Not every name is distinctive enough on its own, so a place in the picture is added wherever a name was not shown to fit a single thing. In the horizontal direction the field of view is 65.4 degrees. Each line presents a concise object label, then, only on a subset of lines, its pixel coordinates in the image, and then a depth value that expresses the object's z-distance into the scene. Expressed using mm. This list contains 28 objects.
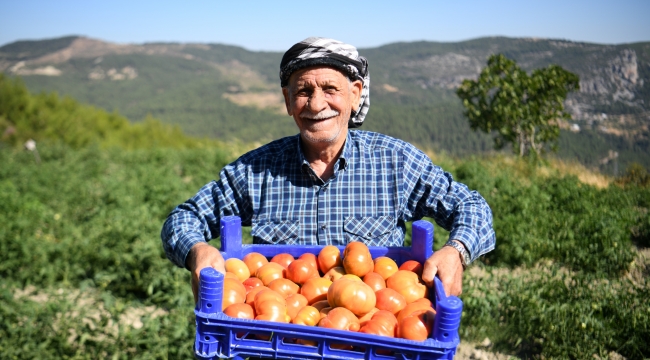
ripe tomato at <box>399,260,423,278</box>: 1770
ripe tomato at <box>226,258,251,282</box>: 1799
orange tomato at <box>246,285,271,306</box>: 1576
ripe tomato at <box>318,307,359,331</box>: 1406
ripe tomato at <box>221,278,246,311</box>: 1499
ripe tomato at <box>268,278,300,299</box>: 1714
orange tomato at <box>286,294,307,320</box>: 1570
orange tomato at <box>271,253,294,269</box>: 1918
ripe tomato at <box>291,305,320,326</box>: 1505
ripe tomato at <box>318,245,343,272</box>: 1868
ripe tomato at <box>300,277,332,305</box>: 1728
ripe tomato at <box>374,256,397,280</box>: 1801
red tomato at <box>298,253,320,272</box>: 1879
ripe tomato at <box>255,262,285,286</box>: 1798
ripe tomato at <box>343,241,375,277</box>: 1759
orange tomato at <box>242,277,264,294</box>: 1723
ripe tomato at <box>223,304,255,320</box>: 1422
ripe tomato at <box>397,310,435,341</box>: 1325
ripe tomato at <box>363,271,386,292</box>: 1709
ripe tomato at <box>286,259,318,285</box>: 1816
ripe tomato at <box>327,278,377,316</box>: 1532
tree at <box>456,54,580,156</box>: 11352
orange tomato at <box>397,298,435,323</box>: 1489
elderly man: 2080
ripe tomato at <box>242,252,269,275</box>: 1892
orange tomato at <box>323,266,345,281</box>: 1795
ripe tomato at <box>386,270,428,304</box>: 1638
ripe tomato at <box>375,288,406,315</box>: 1580
